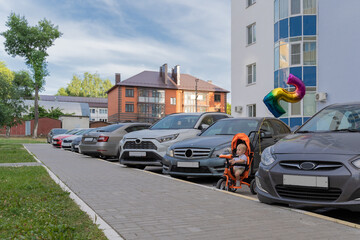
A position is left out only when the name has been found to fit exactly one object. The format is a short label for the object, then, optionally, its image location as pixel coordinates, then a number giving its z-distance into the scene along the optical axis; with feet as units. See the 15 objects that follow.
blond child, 22.34
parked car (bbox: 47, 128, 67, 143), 114.21
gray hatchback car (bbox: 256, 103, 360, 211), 14.99
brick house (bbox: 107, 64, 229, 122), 220.64
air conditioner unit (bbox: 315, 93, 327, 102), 62.80
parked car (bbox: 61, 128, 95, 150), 78.37
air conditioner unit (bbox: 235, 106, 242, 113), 82.41
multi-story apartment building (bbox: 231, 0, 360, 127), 60.54
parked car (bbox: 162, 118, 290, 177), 25.58
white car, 32.96
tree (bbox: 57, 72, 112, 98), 369.44
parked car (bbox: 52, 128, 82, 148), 85.76
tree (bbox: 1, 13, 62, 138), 165.58
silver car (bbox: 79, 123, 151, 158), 46.21
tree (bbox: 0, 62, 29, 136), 73.10
